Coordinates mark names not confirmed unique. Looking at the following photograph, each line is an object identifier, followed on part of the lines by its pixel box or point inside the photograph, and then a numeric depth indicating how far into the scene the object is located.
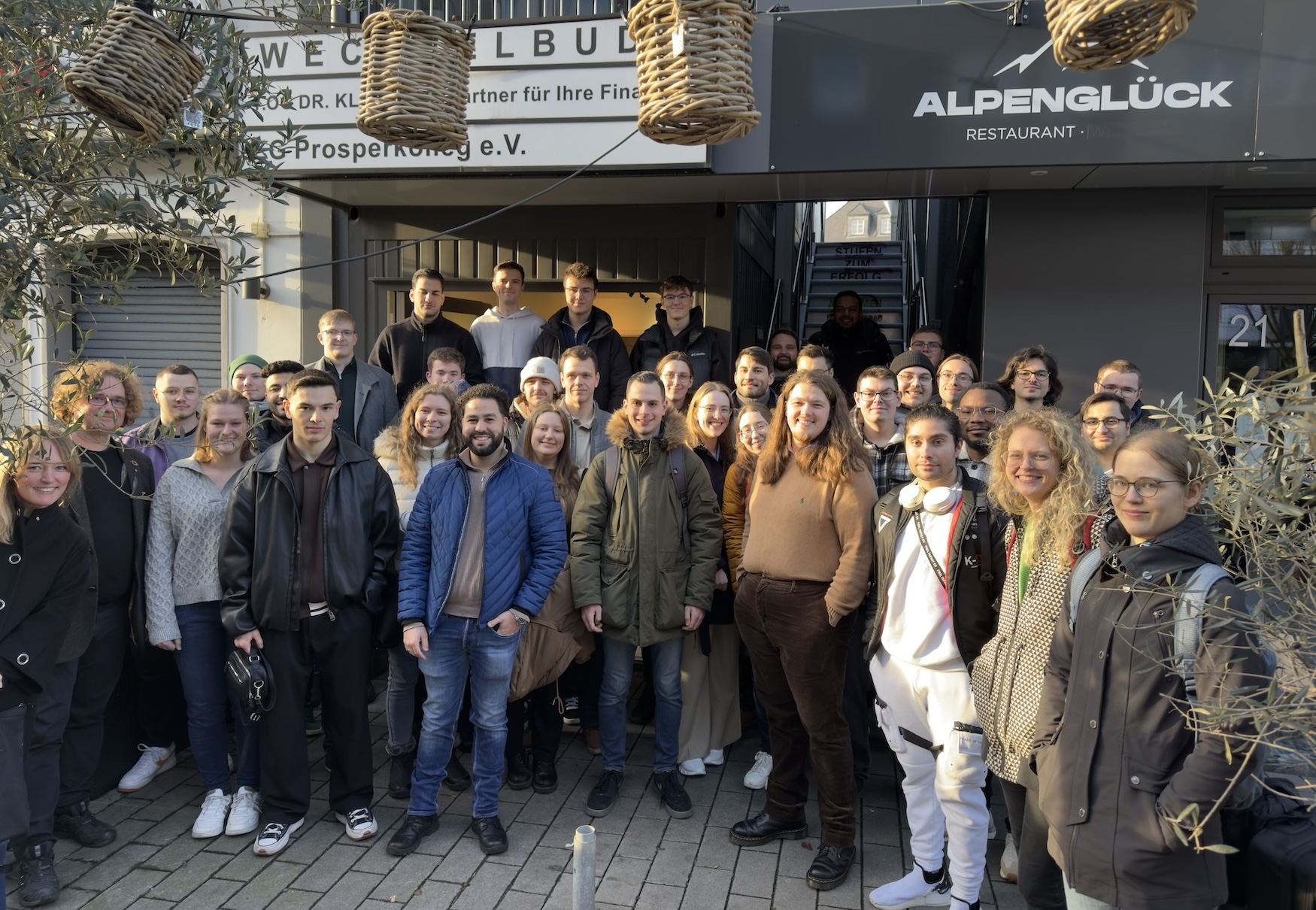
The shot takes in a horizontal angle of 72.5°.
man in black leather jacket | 4.05
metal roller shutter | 8.47
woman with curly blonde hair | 2.99
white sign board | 5.82
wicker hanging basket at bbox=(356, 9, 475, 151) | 3.46
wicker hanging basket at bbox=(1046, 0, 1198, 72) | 2.43
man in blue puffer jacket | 4.11
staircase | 13.07
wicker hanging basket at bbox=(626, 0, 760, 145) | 2.95
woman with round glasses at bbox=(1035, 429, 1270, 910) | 2.26
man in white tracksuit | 3.40
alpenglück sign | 5.29
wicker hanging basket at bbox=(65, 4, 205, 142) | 2.63
